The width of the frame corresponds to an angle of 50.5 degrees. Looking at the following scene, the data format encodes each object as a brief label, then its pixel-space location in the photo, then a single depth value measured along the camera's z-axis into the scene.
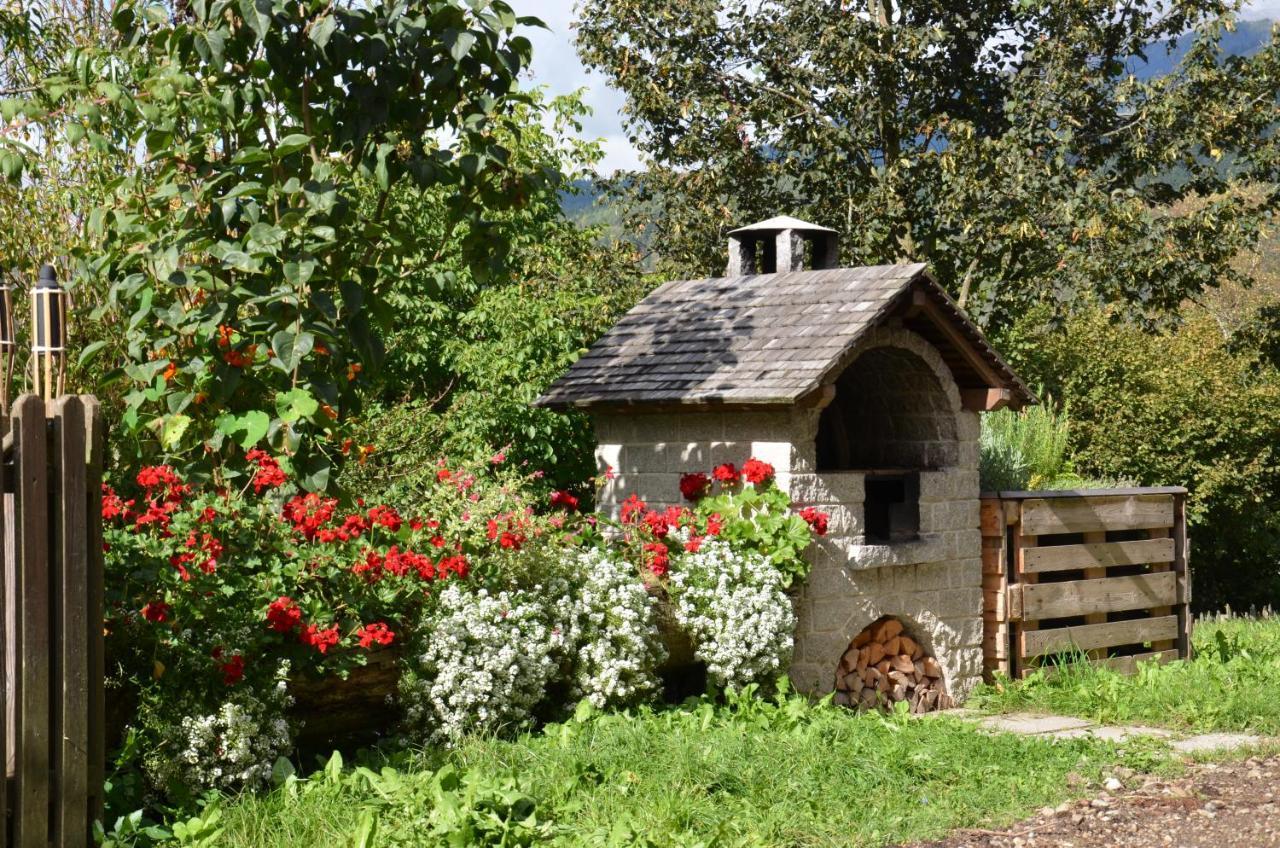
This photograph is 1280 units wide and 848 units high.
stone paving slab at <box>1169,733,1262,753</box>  7.45
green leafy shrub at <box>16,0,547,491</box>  6.19
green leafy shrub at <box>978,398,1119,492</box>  10.97
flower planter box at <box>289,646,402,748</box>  6.07
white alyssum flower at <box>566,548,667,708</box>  7.01
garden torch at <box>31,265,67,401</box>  5.30
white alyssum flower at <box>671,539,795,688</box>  7.71
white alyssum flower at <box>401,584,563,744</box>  6.35
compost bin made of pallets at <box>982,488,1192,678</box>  9.73
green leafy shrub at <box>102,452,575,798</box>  5.40
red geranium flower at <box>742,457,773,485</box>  8.30
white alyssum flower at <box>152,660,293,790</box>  5.38
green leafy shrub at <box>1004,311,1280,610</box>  16.84
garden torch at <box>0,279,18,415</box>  5.51
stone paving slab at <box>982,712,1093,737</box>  8.11
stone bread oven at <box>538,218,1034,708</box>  8.55
